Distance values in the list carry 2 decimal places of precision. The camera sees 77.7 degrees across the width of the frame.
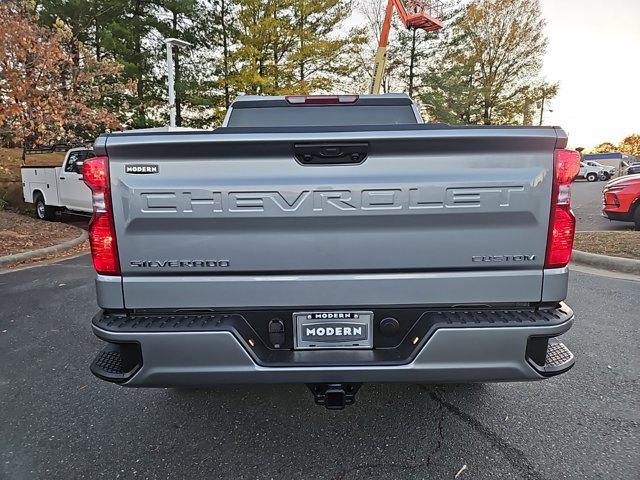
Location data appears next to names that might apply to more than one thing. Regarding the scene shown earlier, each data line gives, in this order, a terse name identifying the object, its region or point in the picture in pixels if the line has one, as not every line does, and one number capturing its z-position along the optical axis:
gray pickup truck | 1.84
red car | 8.61
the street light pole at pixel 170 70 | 14.05
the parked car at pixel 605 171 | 33.62
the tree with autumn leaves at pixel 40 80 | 7.42
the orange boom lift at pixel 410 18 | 14.81
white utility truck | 10.84
